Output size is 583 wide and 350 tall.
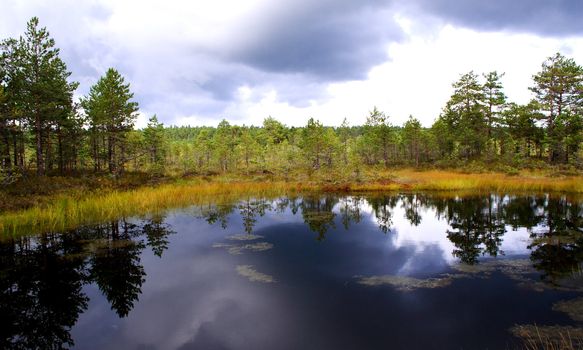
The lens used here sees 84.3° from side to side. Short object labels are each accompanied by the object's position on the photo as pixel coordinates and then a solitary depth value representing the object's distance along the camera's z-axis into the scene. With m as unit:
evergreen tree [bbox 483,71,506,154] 51.22
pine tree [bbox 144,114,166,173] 54.97
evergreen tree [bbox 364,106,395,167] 58.72
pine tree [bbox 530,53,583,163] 40.19
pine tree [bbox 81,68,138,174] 34.84
